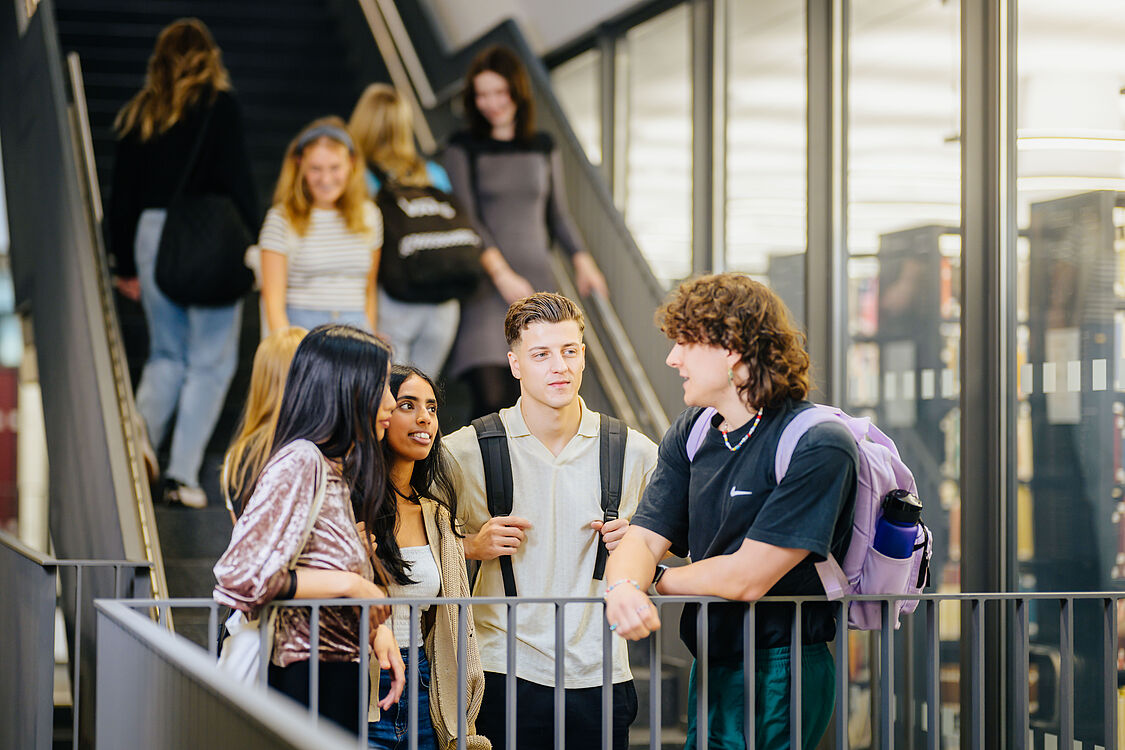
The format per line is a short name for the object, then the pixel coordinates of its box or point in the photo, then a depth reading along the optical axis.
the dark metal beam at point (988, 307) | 5.30
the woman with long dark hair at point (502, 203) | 6.51
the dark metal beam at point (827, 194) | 6.71
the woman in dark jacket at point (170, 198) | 5.91
